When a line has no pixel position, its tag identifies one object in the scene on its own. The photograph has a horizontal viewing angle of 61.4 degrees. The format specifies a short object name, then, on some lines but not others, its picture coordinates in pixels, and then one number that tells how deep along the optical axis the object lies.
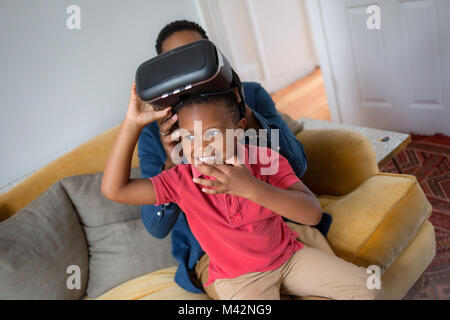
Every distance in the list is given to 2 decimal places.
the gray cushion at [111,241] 1.32
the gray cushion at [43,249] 1.13
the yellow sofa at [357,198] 1.09
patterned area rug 0.85
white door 1.83
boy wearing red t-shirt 0.81
